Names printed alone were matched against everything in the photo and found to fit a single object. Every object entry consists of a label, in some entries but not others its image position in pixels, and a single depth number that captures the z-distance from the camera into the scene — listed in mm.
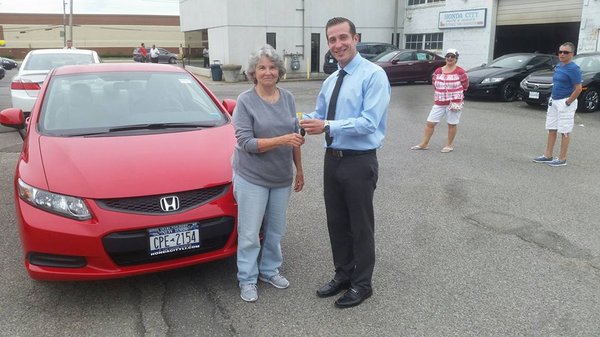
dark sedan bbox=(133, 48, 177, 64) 40959
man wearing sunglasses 6656
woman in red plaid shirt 7738
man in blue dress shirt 2875
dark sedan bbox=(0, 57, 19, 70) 32375
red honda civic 2963
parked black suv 21969
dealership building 20688
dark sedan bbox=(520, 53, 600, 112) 11586
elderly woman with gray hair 3014
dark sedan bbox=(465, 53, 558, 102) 13791
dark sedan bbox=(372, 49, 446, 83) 18828
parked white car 8555
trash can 23172
